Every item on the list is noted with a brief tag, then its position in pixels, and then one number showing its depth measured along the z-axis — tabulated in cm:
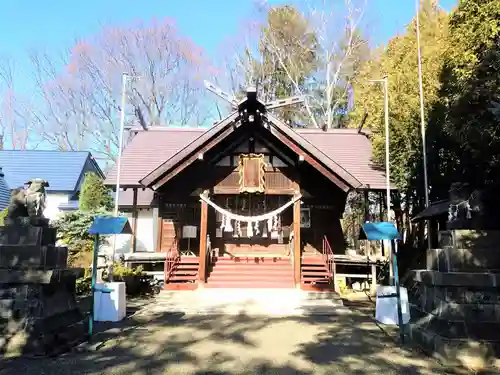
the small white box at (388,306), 886
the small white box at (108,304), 925
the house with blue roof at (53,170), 2597
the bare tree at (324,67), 2830
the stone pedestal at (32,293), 648
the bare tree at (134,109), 2814
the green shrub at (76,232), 1736
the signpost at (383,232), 813
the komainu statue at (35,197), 717
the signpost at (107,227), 830
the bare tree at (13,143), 3192
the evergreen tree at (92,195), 2005
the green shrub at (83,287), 1282
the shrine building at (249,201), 1316
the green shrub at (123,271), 1319
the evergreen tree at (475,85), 1050
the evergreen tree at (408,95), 1633
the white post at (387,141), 1468
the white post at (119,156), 1482
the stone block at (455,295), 639
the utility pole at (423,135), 1431
